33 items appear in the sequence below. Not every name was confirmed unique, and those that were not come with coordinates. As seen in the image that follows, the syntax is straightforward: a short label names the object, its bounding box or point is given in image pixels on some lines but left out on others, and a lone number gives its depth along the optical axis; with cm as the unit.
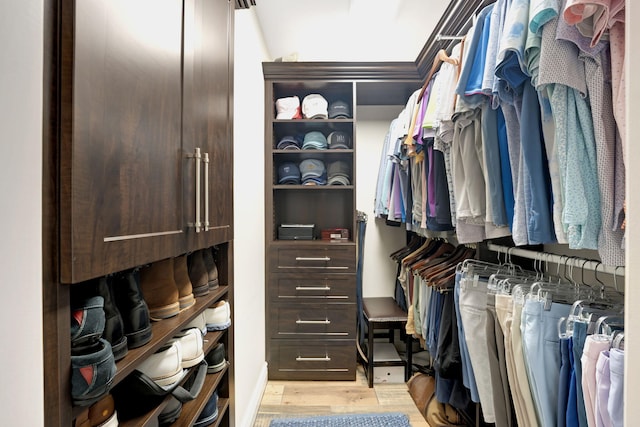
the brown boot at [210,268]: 116
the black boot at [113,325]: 65
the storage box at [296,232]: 238
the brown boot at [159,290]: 89
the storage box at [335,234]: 245
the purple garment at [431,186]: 155
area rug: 176
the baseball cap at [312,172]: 242
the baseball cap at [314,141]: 237
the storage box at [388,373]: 219
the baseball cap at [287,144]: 238
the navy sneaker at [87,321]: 56
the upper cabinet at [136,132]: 49
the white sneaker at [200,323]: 104
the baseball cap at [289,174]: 241
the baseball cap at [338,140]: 236
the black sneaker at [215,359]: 115
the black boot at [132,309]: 73
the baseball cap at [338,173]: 240
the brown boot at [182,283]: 97
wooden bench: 214
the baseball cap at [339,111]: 233
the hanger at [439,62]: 121
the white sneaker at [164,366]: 78
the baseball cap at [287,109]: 234
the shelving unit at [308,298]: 221
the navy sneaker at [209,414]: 105
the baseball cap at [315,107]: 231
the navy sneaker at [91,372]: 51
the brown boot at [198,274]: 110
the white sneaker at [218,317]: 113
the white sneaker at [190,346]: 89
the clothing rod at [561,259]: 87
